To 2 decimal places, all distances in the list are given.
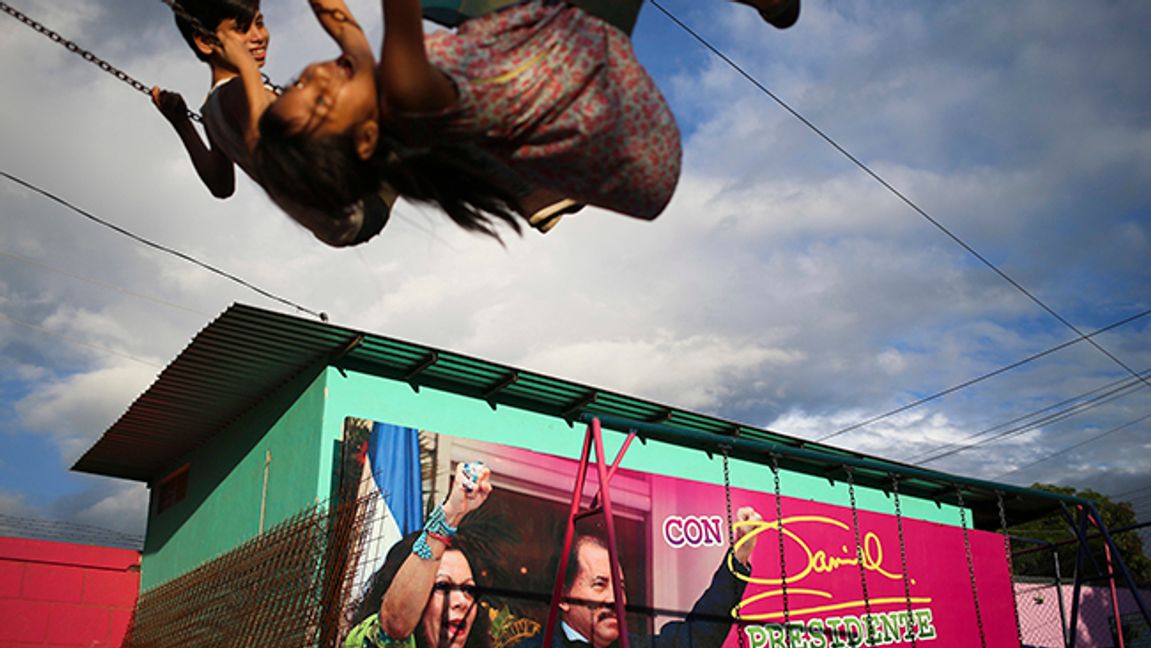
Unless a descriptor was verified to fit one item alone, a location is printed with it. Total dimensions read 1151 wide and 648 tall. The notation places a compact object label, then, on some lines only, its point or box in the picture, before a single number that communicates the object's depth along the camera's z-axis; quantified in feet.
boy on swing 5.63
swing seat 5.82
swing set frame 17.72
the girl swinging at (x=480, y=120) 4.93
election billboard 27.30
